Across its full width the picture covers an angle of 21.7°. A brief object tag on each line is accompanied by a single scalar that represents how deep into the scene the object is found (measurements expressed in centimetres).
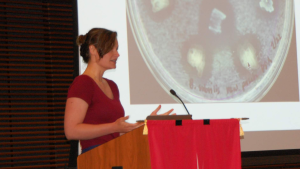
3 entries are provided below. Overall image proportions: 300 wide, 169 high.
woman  416
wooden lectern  407
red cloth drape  409
